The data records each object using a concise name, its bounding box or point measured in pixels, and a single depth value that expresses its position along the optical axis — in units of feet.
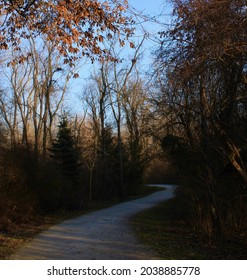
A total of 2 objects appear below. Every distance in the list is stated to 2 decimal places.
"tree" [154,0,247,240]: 26.32
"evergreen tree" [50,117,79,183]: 110.71
